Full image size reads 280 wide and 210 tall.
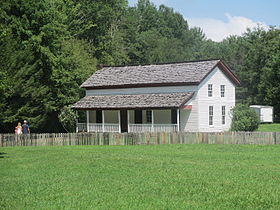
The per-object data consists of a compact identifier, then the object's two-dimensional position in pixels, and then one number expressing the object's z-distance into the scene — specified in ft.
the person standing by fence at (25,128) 124.77
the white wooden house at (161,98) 140.15
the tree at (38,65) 138.41
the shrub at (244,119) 142.10
